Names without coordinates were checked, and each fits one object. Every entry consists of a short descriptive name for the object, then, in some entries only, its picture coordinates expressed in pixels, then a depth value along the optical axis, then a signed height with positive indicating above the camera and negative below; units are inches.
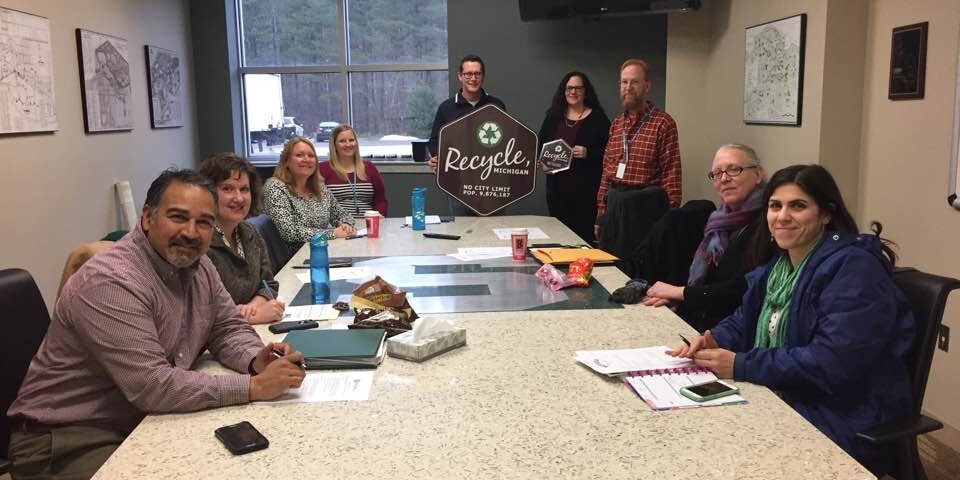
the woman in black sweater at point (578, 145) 169.8 -1.4
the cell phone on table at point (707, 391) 58.2 -20.5
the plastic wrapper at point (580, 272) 97.1 -17.9
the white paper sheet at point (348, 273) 105.0 -19.1
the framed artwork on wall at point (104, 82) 161.2 +14.6
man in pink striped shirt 57.7 -17.6
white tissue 70.7 -18.4
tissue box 68.3 -19.4
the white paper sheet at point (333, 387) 59.9 -20.8
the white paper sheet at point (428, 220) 157.2 -17.2
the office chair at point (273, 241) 125.8 -17.4
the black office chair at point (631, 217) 137.7 -14.8
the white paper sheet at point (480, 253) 117.9 -18.6
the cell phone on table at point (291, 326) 78.8 -19.9
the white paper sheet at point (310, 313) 83.7 -19.8
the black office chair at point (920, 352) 62.5 -19.6
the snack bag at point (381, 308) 76.6 -18.4
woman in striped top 161.8 -7.4
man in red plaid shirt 152.9 -1.0
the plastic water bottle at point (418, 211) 148.4 -14.2
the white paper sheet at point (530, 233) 138.3 -18.2
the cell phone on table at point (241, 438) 50.4 -20.7
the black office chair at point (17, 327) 69.2 -18.1
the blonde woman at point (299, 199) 137.9 -11.0
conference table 47.5 -21.1
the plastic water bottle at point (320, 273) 91.0 -16.4
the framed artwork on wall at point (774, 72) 146.7 +14.0
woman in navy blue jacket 63.1 -18.0
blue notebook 66.8 -19.3
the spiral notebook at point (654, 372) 58.3 -20.5
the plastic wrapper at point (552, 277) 96.2 -18.5
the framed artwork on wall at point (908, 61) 116.5 +12.0
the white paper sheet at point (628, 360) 64.4 -20.1
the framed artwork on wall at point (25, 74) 131.6 +13.5
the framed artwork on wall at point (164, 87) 197.6 +16.0
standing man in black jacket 175.8 +9.8
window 237.9 +23.6
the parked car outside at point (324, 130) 245.3 +4.0
